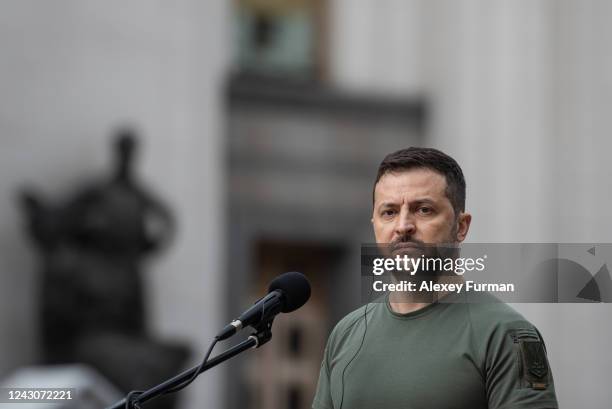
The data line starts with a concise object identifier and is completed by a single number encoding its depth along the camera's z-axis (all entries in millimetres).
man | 5551
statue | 24937
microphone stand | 6355
